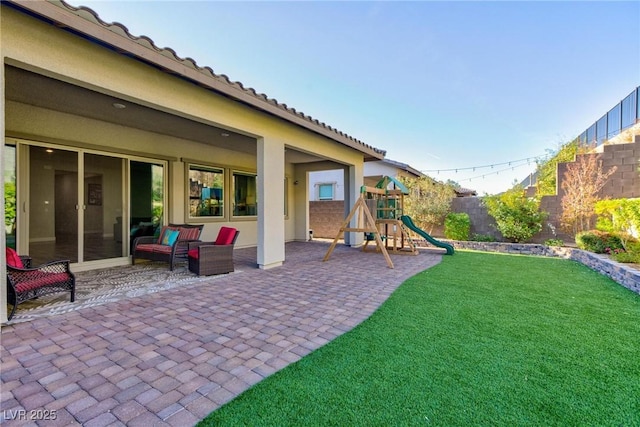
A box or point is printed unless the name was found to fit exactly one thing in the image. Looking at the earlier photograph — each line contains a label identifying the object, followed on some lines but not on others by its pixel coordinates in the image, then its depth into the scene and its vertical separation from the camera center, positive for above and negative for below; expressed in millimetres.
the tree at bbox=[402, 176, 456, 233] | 11562 +299
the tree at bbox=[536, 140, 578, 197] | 10984 +1884
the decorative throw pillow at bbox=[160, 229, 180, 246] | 6895 -603
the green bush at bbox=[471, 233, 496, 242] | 10414 -933
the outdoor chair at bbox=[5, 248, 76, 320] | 3523 -877
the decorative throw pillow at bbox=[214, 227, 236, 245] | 6239 -529
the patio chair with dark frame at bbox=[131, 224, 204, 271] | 6405 -753
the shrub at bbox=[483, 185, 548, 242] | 9531 -109
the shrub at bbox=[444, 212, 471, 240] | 10992 -536
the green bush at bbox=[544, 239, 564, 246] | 9133 -943
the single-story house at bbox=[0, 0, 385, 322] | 3482 +1625
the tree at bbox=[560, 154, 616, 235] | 8820 +594
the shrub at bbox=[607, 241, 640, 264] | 5756 -848
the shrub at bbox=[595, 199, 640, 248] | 6160 -111
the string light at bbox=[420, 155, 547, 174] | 18088 +2996
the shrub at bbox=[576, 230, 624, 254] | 6883 -724
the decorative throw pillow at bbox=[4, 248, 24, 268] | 3748 -618
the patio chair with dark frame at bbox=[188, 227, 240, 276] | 5832 -920
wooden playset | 8746 +152
